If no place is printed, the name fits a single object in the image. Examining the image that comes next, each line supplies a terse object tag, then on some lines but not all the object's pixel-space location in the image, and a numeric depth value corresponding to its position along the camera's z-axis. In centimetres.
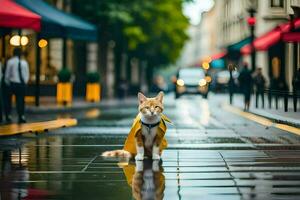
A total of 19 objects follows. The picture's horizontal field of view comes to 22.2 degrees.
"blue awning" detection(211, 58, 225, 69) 8319
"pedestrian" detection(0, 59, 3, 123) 2138
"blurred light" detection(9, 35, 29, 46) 2606
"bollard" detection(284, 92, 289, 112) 2739
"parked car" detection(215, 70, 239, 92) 7062
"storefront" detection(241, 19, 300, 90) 4497
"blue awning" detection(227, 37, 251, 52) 5669
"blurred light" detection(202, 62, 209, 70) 8937
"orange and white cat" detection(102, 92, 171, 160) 1195
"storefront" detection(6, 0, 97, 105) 3116
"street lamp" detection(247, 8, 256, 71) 3648
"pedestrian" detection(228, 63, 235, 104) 3847
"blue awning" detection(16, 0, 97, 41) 3098
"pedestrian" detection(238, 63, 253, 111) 3273
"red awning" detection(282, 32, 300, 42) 2738
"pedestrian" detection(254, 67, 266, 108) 3519
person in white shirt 2189
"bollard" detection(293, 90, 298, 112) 2580
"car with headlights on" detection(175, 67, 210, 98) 5353
